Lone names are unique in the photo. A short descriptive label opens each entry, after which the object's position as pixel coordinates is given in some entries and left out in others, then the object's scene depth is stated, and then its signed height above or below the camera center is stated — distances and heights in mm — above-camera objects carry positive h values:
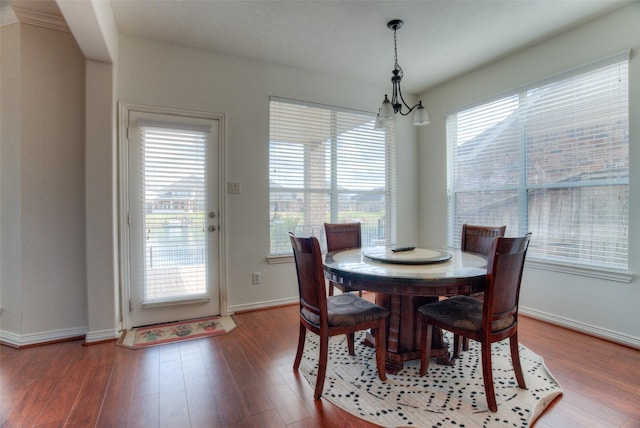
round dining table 1656 -364
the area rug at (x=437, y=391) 1577 -1026
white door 2779 -64
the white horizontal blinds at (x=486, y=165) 3166 +506
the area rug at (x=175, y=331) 2490 -1028
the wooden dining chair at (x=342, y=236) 2957 -238
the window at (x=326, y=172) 3389 +454
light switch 3094 +237
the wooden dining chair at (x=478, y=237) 2541 -216
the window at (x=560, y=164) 2475 +431
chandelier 2326 +761
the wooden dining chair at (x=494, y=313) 1608 -581
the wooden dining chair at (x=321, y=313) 1739 -598
